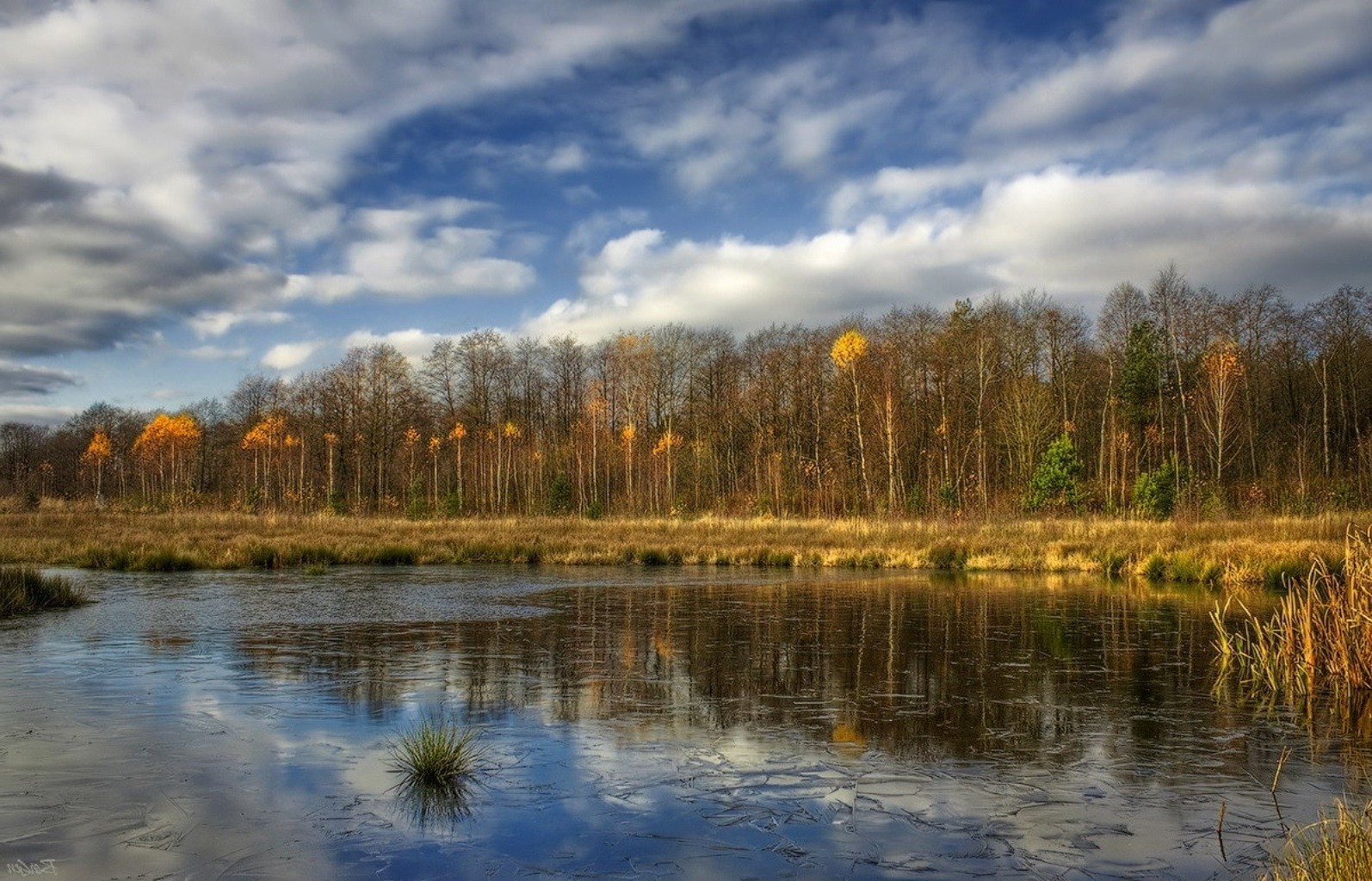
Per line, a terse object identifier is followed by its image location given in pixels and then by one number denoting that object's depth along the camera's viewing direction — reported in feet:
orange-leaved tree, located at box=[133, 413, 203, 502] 266.98
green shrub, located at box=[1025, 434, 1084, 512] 115.75
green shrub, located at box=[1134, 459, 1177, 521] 99.34
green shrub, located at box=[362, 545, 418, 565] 92.17
